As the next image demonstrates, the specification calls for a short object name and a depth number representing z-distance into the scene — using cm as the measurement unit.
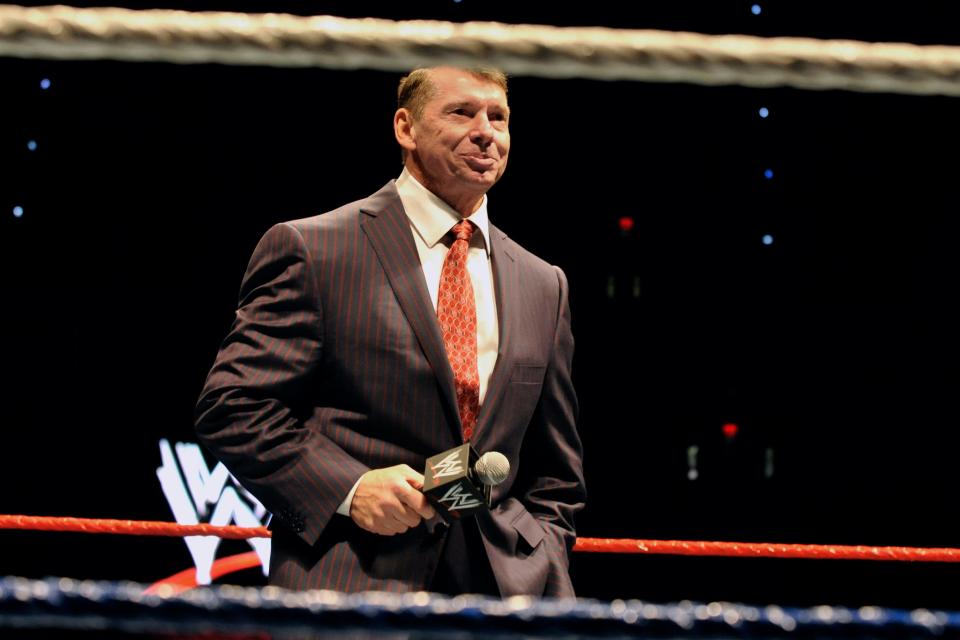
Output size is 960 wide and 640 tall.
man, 371
